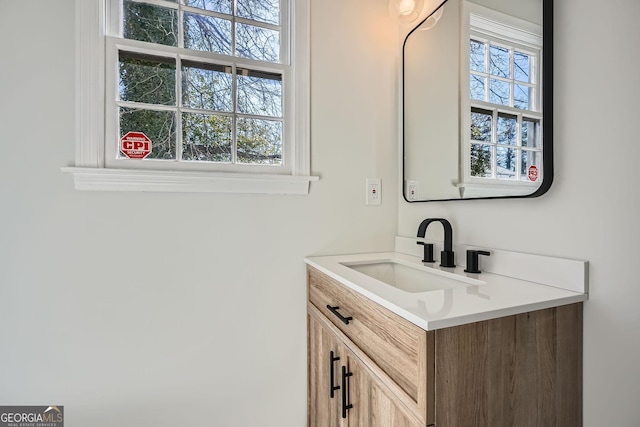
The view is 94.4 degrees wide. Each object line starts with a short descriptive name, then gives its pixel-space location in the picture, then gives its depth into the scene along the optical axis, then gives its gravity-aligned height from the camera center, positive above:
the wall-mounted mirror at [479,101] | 0.90 +0.40
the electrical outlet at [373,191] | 1.53 +0.09
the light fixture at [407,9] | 1.36 +0.93
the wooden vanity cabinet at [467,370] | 0.65 -0.40
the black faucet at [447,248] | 1.16 -0.15
